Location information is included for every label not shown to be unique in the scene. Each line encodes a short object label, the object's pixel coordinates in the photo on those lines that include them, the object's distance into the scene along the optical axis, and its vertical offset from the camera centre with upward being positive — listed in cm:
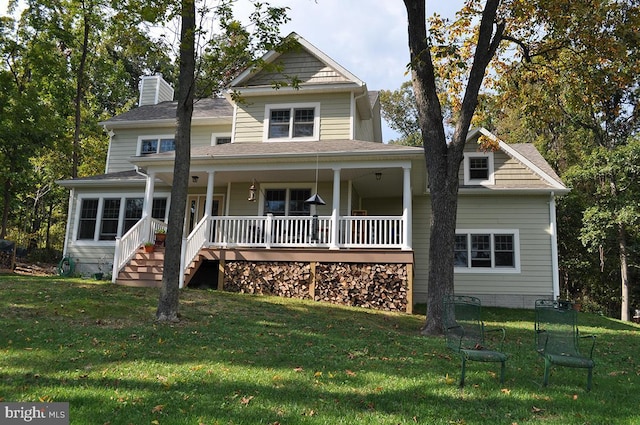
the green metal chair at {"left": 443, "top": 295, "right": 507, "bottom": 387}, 562 -78
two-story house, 1150 +187
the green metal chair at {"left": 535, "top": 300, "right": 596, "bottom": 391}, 529 -76
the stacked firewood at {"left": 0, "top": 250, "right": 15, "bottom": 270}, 1430 -42
